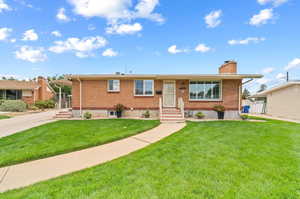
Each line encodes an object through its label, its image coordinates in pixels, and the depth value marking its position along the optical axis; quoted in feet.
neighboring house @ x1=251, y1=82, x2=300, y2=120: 44.42
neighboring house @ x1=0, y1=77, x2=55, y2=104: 65.92
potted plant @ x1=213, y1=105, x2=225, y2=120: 34.65
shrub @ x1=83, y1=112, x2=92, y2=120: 35.01
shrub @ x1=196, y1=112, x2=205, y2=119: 34.66
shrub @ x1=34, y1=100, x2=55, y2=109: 63.52
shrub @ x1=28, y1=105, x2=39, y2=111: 59.98
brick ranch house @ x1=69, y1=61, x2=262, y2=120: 36.45
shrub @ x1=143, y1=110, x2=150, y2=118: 35.50
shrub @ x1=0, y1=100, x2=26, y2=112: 55.36
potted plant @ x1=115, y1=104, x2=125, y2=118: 35.42
